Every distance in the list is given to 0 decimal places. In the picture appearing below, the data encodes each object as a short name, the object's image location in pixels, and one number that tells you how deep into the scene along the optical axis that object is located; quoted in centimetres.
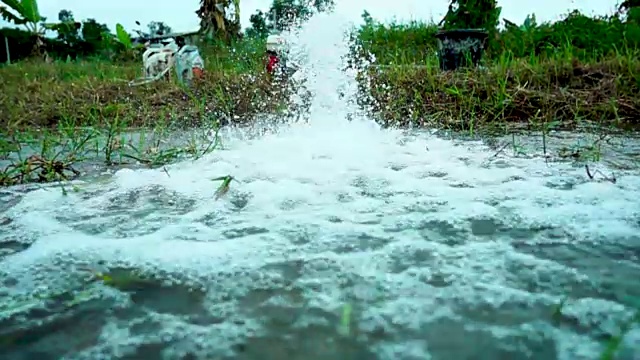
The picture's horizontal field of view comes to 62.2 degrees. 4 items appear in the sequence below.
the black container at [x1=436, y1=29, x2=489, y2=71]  477
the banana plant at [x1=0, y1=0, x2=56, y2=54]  870
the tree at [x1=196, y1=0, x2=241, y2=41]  948
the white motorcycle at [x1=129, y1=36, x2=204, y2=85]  546
